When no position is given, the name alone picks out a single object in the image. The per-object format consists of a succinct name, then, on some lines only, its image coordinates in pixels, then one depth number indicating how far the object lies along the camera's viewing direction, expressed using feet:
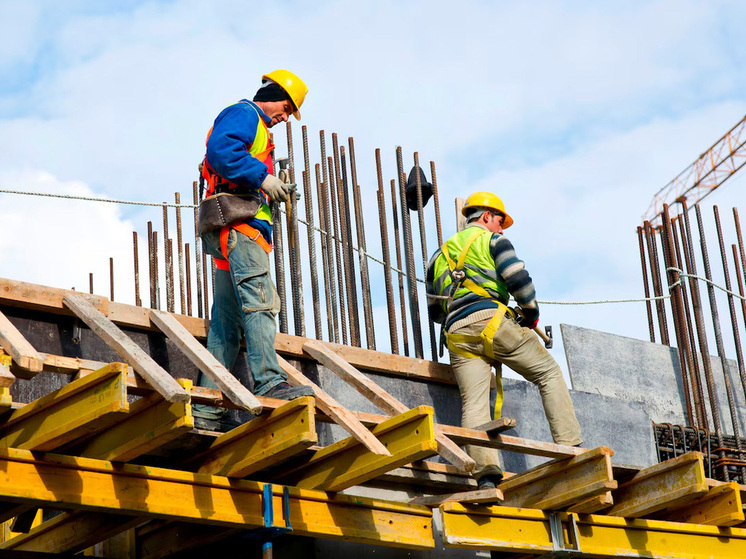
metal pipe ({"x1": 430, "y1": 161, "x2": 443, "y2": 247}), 65.82
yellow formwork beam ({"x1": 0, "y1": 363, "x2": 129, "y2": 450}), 35.24
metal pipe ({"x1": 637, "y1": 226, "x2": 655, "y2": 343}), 79.51
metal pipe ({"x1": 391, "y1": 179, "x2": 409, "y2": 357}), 61.31
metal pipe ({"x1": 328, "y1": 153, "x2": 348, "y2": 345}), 61.57
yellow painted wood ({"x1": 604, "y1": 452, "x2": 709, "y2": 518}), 49.42
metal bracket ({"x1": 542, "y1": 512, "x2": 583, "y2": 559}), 48.26
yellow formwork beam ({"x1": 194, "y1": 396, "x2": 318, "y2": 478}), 38.52
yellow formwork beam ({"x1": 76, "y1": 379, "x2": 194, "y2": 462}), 36.70
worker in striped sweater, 53.01
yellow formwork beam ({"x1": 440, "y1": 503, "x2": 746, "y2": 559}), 45.34
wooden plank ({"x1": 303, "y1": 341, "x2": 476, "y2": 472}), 42.01
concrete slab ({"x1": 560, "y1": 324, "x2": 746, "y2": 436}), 64.90
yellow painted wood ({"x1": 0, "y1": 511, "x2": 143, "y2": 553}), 42.06
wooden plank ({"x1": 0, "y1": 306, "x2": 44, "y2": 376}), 34.96
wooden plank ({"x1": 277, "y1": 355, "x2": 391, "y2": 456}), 39.58
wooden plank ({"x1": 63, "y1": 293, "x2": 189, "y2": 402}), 35.88
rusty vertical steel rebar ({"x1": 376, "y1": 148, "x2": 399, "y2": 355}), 60.54
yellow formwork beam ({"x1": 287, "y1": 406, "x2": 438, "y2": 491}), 40.06
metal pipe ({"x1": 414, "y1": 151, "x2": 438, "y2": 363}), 64.23
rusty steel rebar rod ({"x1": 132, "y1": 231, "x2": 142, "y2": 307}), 78.09
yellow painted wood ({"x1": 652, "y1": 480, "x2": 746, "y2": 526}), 53.52
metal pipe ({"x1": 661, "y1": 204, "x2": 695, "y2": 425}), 69.31
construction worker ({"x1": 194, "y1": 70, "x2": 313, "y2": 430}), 44.70
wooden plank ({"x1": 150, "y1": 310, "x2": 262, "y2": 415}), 38.68
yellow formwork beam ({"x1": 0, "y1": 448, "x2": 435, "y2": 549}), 36.24
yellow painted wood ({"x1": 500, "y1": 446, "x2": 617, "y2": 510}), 46.09
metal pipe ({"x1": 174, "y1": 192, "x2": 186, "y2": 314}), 72.77
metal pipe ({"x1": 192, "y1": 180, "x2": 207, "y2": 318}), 67.15
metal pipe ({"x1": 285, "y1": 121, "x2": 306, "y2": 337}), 56.59
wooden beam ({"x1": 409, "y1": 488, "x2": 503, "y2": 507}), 45.11
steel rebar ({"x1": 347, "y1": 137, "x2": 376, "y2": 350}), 60.44
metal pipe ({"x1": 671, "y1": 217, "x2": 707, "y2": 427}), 69.05
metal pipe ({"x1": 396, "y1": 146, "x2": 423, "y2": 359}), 61.36
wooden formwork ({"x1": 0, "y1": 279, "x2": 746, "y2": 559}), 36.73
